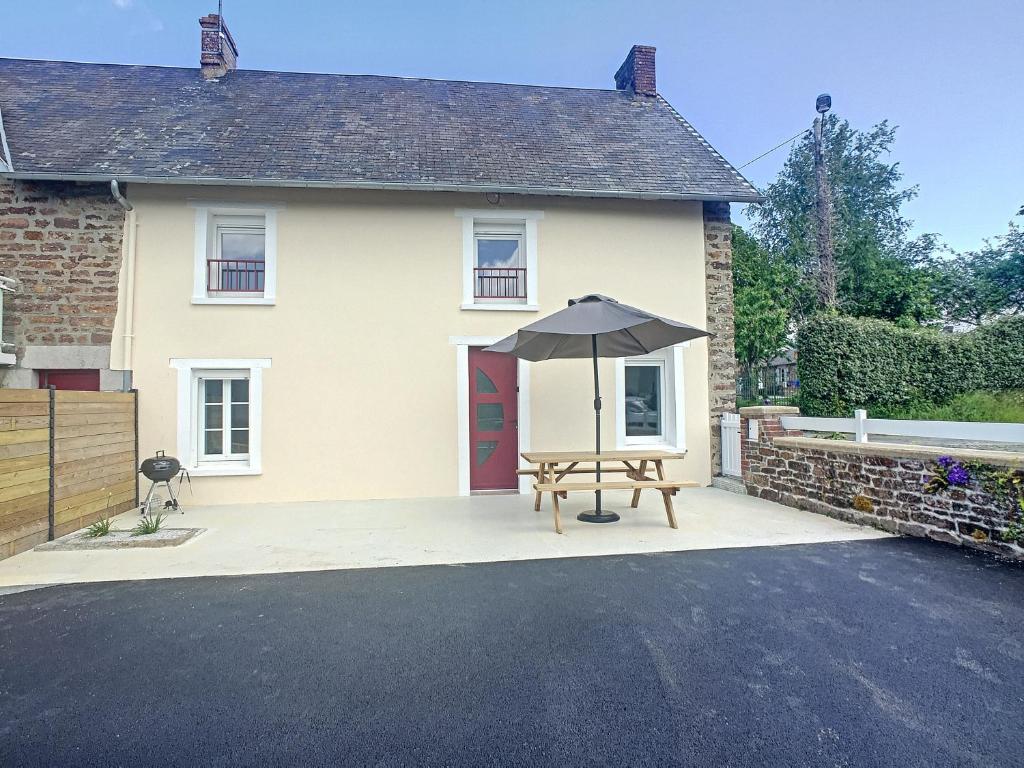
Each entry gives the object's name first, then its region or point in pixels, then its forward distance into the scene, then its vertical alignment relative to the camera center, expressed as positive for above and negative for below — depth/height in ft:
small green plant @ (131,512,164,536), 17.44 -4.13
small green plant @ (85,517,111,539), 17.25 -4.14
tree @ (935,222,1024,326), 67.26 +14.53
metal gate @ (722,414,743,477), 25.35 -2.33
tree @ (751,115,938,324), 66.28 +25.52
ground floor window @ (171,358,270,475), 23.76 -0.52
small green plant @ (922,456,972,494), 15.17 -2.32
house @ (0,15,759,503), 23.63 +5.76
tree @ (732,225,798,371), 53.93 +10.27
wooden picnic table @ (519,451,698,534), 17.40 -2.79
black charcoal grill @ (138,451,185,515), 20.33 -2.50
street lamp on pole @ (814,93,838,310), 62.75 +19.88
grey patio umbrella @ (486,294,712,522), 16.93 +2.37
